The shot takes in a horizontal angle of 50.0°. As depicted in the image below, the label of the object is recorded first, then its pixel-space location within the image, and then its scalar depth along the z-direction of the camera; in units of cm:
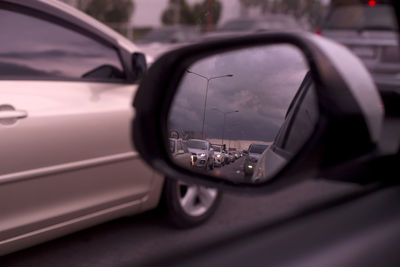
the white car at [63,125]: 224
